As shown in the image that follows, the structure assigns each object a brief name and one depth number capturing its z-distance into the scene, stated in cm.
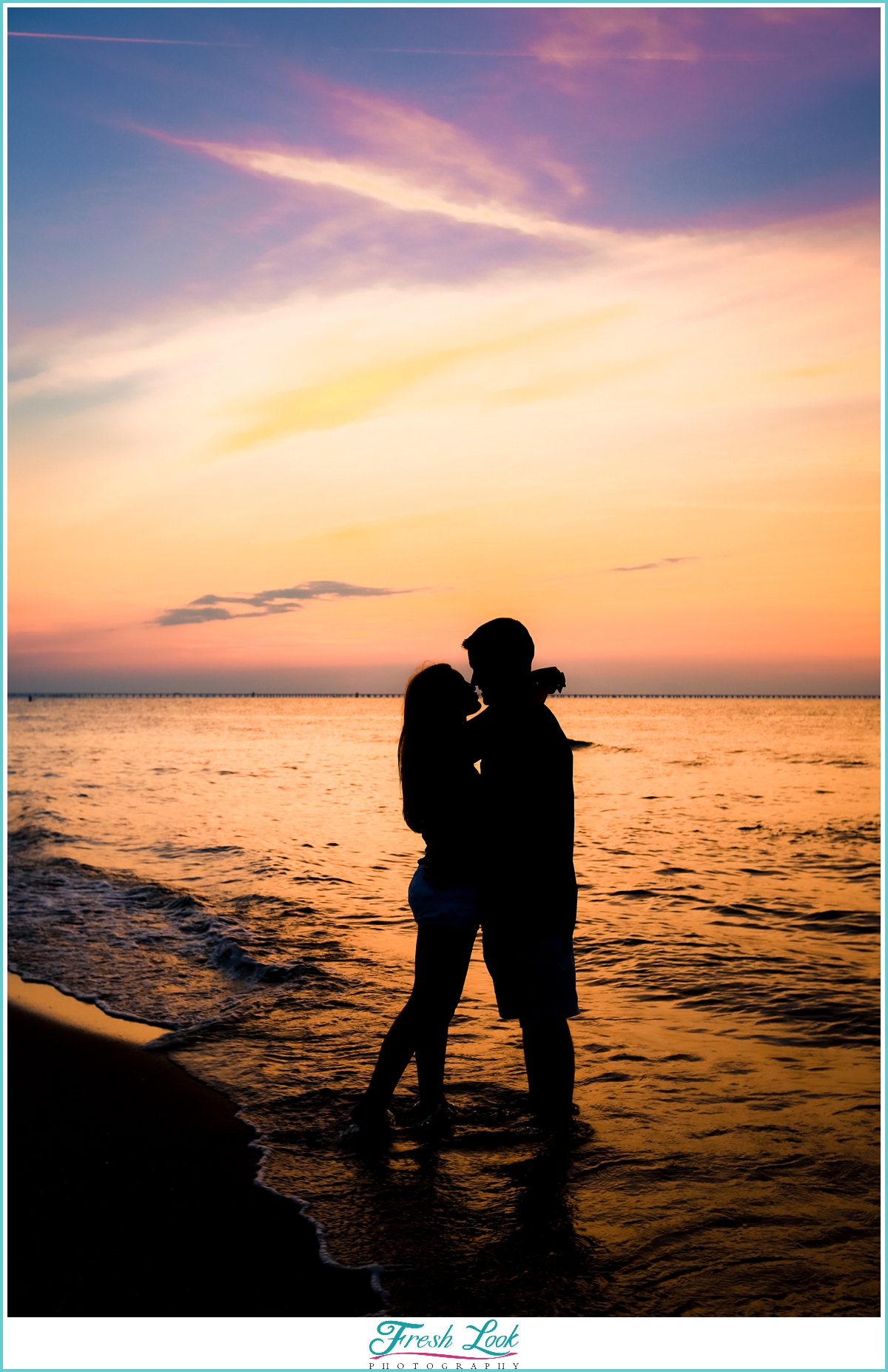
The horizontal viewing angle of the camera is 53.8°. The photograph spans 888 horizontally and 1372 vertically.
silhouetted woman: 418
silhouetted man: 405
